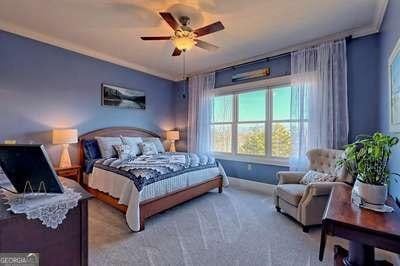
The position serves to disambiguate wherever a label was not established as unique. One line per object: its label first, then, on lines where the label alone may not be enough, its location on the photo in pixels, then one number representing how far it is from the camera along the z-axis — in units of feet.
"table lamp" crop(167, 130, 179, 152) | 18.71
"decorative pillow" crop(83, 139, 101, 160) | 13.30
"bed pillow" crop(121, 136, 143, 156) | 14.61
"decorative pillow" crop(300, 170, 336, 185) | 9.66
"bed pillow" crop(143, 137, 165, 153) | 16.45
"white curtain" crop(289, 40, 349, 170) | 11.41
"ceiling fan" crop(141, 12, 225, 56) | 8.43
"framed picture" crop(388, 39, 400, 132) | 6.43
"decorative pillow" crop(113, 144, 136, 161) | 13.15
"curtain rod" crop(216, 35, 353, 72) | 13.66
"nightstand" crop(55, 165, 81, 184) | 11.78
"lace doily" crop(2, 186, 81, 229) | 3.74
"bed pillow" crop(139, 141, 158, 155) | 14.83
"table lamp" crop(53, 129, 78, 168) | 11.76
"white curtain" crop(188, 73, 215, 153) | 17.70
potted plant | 5.46
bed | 8.99
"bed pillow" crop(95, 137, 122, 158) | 13.44
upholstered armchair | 8.84
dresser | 3.48
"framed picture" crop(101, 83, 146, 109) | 15.10
